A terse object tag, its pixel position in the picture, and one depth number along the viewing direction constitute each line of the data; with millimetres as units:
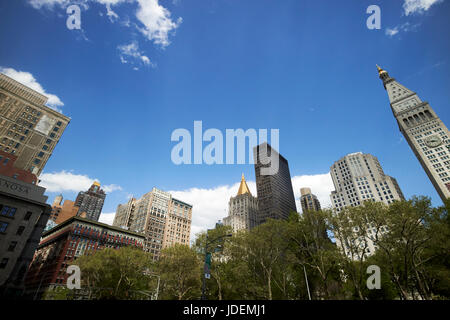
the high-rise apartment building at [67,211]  109562
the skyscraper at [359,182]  109625
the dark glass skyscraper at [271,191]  168000
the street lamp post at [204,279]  18983
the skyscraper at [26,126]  61469
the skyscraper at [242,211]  165250
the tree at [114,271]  42094
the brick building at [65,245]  70062
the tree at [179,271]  37469
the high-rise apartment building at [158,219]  120188
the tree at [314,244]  33719
